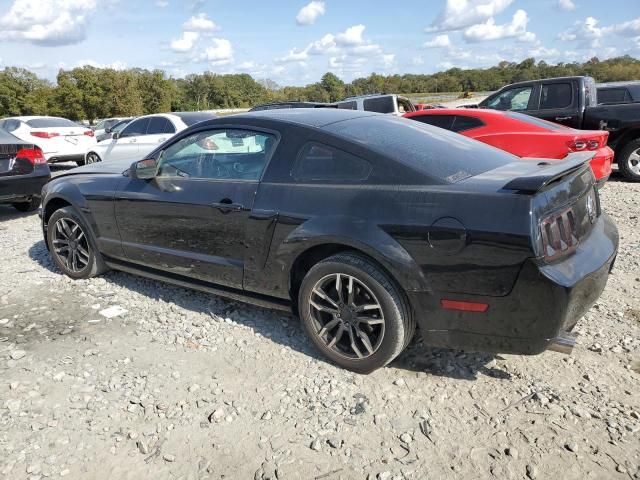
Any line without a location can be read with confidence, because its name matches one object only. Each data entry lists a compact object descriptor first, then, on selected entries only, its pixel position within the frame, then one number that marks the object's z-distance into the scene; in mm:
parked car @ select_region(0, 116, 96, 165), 12555
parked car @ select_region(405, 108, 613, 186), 6434
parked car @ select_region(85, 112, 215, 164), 10406
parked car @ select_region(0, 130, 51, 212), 7344
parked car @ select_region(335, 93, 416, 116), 13265
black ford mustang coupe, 2541
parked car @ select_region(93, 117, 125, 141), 23641
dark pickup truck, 8656
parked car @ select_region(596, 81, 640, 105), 10820
